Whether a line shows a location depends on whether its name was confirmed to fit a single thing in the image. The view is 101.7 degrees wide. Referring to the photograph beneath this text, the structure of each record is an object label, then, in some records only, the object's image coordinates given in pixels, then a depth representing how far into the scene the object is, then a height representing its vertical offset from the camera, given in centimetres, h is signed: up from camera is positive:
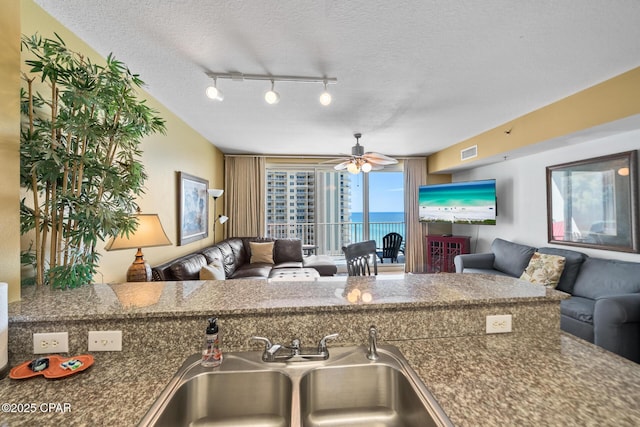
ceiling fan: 342 +77
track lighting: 215 +120
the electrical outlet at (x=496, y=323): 108 -44
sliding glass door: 568 +37
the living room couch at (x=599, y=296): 200 -74
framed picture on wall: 329 +14
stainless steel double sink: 85 -59
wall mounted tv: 413 +24
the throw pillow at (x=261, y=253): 471 -63
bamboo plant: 122 +29
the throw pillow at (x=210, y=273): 266 -57
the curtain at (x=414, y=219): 559 -6
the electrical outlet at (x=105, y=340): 93 -43
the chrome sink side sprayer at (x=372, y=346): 93 -47
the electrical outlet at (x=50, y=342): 91 -43
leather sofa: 266 -59
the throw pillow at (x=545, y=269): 288 -62
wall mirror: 258 +13
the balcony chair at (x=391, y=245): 571 -62
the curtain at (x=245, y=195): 519 +47
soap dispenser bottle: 89 -45
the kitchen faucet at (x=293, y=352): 92 -49
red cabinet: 477 -65
